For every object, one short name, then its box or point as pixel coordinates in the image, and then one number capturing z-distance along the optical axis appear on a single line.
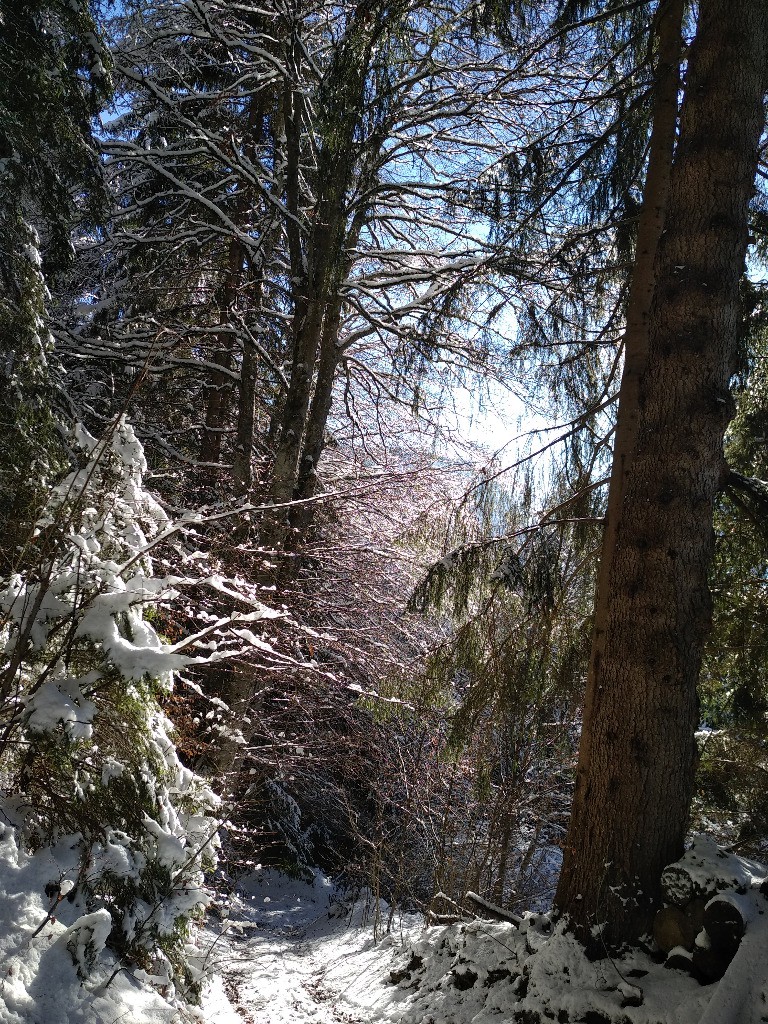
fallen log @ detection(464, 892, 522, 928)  4.10
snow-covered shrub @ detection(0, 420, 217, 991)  2.58
